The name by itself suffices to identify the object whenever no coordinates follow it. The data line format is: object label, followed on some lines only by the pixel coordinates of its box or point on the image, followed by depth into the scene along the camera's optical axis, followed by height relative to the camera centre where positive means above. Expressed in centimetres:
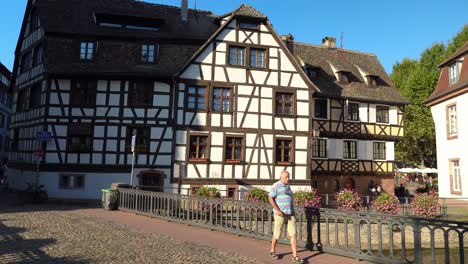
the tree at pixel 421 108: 3881 +680
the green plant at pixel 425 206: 1878 -137
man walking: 814 -65
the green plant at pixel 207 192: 1866 -94
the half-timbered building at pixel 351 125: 2794 +366
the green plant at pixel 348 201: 1917 -124
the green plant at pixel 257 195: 1838 -102
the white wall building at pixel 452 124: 2153 +307
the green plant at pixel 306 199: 1823 -114
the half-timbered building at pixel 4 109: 4350 +659
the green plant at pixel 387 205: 1856 -135
